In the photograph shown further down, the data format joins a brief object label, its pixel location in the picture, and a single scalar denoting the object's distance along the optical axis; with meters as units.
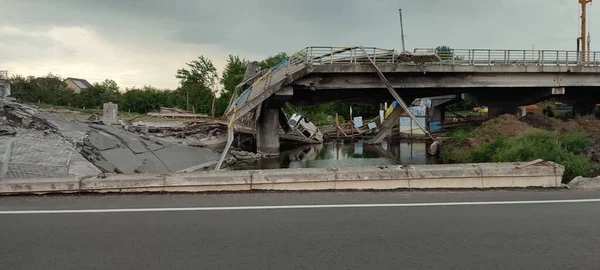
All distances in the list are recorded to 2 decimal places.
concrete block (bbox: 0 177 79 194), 7.02
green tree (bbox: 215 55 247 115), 60.53
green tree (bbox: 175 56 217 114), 57.06
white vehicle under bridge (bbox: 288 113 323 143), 39.19
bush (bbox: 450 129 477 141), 25.80
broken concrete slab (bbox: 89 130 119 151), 17.19
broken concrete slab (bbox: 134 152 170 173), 17.11
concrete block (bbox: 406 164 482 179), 7.54
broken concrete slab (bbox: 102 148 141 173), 16.45
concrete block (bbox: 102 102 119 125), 27.11
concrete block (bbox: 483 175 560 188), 7.57
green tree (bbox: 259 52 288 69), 67.16
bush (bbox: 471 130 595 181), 11.96
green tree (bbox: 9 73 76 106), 66.38
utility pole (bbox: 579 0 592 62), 49.06
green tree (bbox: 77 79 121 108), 78.43
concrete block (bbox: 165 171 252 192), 7.27
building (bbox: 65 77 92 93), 102.94
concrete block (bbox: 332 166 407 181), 7.47
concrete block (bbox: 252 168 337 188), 7.40
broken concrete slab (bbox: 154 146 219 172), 19.61
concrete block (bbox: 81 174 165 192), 7.11
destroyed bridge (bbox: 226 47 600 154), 26.80
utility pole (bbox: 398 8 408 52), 38.00
